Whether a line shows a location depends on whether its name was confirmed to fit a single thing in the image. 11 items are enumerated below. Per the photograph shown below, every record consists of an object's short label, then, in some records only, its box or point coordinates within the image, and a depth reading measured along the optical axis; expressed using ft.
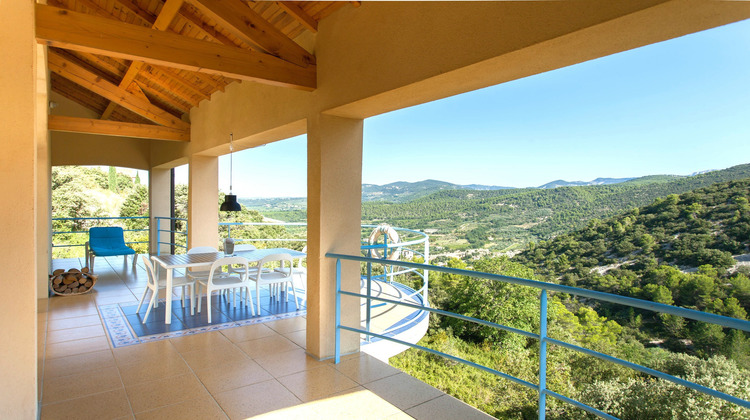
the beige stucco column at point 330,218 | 10.49
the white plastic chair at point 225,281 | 13.50
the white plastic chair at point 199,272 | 15.02
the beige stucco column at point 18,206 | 6.25
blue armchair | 22.22
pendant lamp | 16.30
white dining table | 13.26
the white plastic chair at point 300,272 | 16.53
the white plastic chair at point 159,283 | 13.57
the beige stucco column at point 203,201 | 20.49
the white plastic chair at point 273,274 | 14.46
